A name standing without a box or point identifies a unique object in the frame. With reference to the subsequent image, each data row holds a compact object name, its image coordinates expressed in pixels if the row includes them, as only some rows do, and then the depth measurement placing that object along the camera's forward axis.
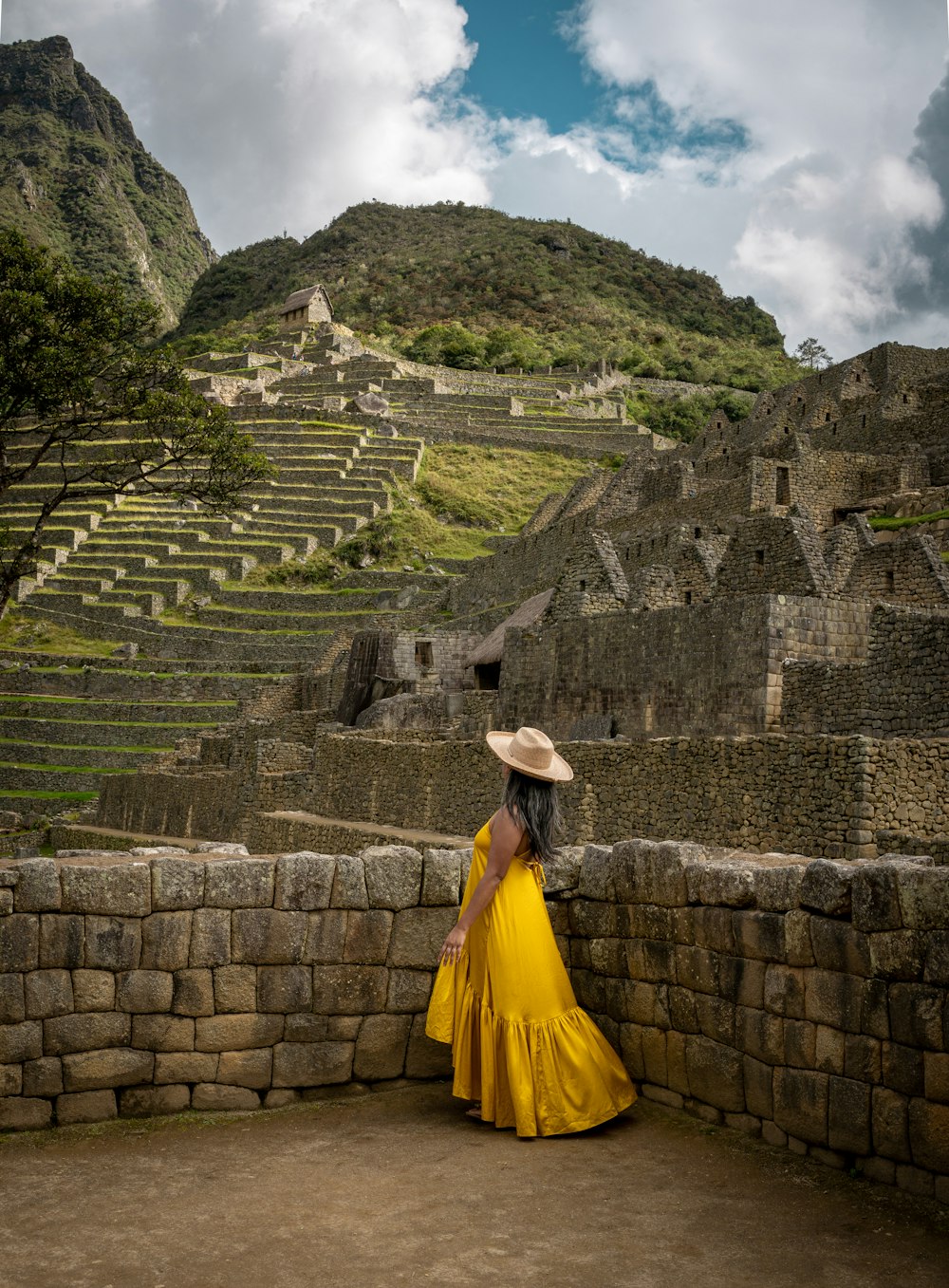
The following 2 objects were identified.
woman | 6.48
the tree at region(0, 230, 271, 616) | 25.97
